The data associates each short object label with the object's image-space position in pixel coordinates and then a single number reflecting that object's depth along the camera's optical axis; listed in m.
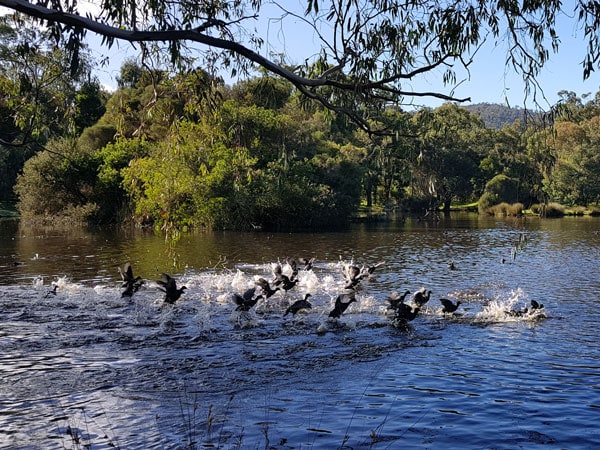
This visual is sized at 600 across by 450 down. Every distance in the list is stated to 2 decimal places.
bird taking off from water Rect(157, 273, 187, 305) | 14.31
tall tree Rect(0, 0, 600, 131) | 8.13
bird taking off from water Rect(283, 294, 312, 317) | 13.30
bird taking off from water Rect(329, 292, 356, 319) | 13.10
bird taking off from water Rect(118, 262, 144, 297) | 15.79
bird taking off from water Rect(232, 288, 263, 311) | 12.97
